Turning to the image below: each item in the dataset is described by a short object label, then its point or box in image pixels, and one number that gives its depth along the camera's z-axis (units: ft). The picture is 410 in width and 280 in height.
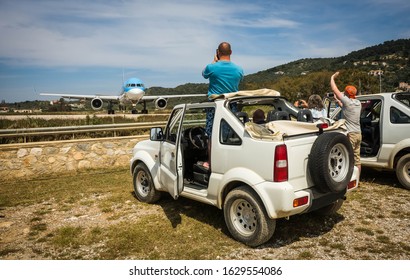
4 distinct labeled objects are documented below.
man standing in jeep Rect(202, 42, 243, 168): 17.16
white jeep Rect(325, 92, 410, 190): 20.01
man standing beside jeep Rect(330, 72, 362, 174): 20.34
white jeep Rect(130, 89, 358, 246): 11.75
